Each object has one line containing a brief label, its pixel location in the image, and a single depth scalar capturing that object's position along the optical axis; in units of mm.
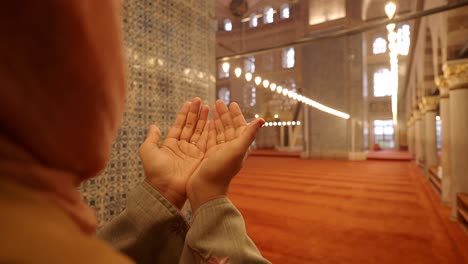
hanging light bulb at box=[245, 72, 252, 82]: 7536
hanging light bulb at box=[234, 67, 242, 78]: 7118
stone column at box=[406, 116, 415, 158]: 13723
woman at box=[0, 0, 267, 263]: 267
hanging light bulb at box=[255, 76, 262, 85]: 7799
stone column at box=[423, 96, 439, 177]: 7176
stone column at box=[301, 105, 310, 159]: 12734
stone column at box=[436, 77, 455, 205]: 4586
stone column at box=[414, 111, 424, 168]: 9297
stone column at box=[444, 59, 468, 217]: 3920
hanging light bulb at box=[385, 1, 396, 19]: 4109
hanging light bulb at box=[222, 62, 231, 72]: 6858
